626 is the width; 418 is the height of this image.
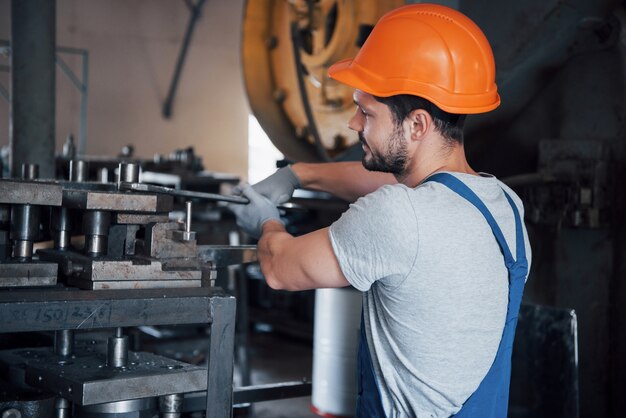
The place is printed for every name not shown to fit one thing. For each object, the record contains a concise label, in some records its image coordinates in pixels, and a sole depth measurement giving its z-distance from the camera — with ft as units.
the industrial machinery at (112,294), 4.05
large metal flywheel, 8.27
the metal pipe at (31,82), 10.43
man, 3.98
